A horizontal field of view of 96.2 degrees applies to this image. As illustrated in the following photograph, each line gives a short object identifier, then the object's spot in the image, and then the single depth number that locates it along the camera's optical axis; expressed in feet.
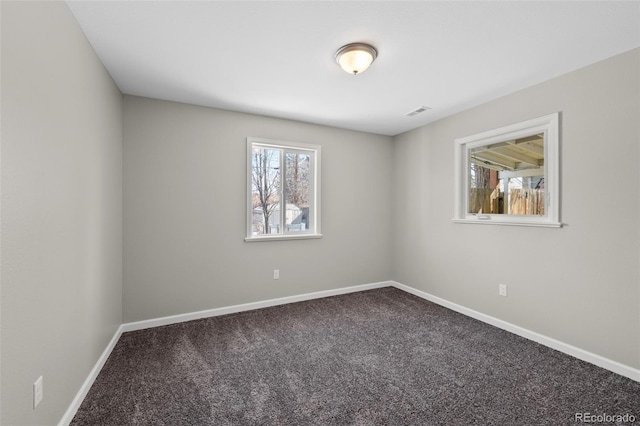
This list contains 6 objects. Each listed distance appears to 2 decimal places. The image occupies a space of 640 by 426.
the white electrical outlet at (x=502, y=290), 9.83
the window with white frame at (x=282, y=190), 11.96
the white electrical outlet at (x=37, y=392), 4.34
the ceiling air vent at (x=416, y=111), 11.04
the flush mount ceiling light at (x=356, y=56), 6.84
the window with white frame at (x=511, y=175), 8.70
